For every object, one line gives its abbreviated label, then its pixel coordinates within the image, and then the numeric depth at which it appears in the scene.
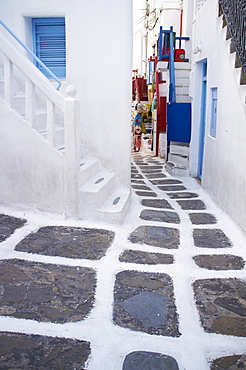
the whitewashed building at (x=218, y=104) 5.42
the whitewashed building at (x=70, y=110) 4.97
